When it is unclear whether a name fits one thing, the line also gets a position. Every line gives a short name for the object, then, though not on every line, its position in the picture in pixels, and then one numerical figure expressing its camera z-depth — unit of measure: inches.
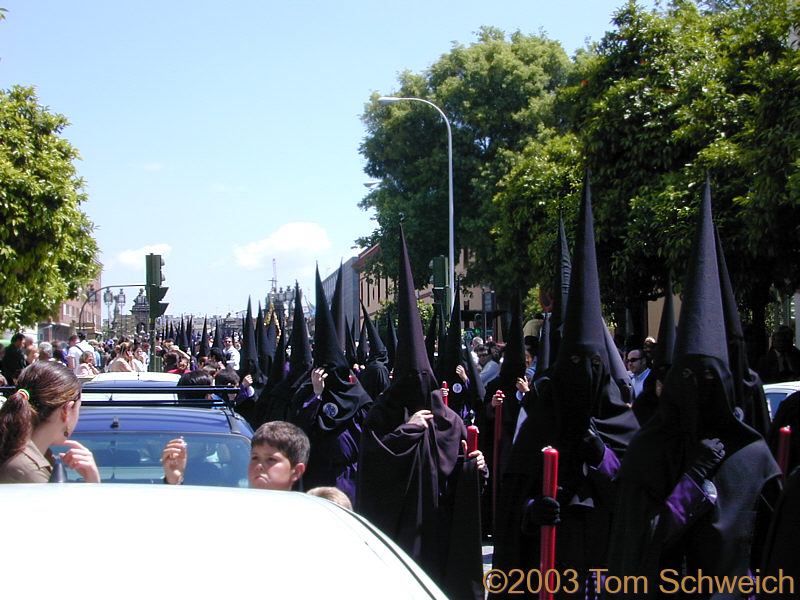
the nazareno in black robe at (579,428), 201.8
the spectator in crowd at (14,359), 675.4
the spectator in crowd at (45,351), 751.1
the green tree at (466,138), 1497.3
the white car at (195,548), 82.2
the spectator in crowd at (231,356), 794.0
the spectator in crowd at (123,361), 685.3
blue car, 232.5
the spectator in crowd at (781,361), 537.3
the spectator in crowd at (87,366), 698.8
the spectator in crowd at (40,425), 154.6
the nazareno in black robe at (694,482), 158.7
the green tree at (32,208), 938.1
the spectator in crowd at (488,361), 577.9
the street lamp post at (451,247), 1215.3
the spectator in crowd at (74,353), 800.4
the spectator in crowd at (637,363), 510.6
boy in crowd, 174.2
